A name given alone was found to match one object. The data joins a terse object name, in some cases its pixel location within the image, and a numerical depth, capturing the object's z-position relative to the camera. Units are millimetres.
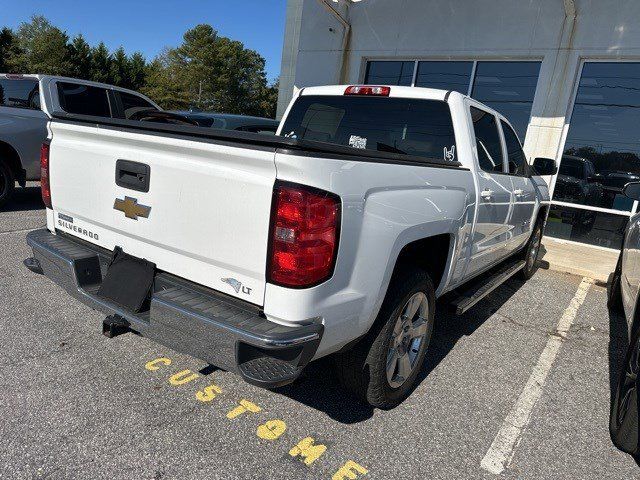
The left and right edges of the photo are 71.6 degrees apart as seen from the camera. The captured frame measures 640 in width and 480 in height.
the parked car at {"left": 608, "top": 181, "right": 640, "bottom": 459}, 2377
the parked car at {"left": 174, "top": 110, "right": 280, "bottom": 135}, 7988
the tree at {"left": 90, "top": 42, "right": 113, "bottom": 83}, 52594
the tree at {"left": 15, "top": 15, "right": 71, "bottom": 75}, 49875
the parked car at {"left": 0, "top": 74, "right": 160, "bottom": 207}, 6484
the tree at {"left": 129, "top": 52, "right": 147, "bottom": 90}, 57125
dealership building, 7785
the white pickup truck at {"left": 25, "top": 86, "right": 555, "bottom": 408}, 1863
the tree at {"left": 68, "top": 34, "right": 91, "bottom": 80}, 51375
